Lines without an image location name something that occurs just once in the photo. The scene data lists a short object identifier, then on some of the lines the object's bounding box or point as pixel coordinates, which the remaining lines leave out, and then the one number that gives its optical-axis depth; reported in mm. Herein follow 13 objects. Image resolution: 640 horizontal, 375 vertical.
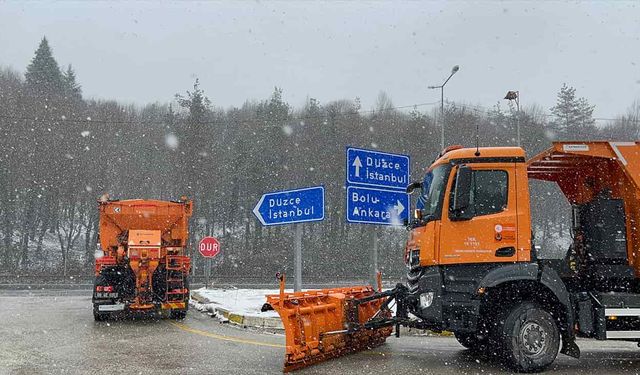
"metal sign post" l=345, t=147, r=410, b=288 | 10570
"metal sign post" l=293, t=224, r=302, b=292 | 12320
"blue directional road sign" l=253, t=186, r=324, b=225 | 11750
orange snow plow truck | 7312
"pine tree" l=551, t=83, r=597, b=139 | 41562
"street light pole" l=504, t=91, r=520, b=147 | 21812
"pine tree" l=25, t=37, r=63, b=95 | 59788
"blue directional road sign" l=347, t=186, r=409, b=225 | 10523
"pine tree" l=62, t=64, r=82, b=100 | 61816
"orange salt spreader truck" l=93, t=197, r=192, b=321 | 12828
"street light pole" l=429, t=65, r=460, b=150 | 22734
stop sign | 20625
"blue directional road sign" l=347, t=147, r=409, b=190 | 10625
